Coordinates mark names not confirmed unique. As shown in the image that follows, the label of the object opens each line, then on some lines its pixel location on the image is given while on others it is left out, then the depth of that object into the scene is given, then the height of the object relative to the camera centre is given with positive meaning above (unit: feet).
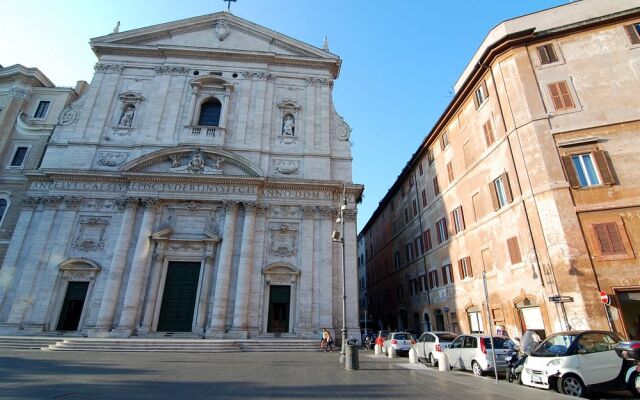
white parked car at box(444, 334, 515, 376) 34.96 -2.41
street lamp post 41.69 -0.74
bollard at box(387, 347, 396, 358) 53.12 -3.53
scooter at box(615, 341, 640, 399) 25.57 -2.33
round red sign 40.91 +3.88
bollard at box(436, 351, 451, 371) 38.99 -3.67
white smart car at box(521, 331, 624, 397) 26.91 -2.65
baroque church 66.74 +24.83
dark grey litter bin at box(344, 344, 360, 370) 36.65 -3.00
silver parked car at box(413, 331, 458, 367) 43.47 -2.03
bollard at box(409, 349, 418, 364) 45.31 -3.53
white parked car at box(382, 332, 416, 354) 55.16 -2.04
